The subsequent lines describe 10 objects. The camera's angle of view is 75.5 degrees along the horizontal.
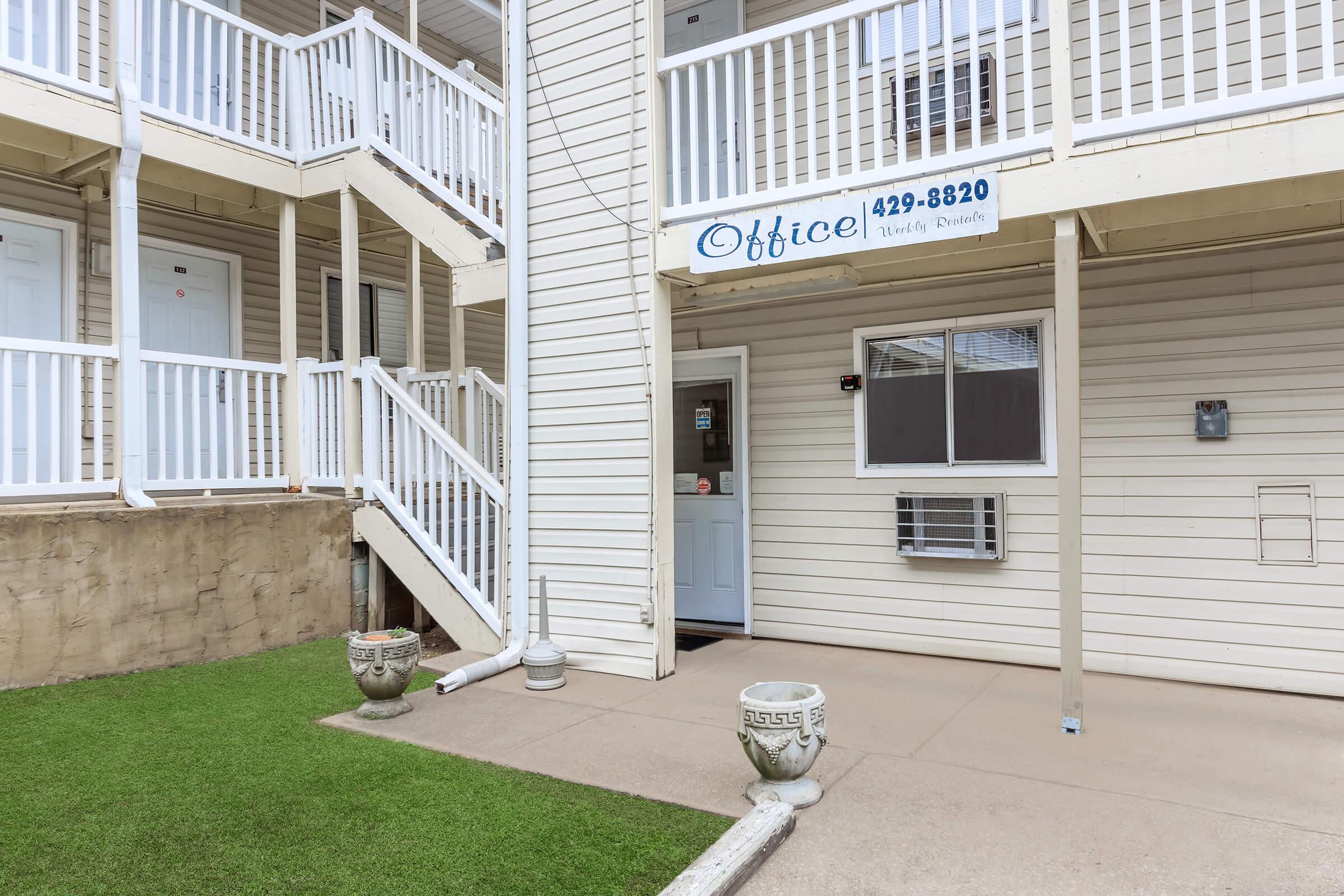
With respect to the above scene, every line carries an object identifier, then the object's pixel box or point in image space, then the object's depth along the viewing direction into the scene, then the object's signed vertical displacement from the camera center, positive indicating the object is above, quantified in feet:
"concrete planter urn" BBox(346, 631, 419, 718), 15.12 -3.67
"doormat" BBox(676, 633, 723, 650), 21.25 -4.70
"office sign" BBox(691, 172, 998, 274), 14.74 +4.13
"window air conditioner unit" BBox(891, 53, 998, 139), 19.97 +8.35
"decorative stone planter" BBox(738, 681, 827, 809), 11.19 -3.74
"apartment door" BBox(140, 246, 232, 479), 24.97 +4.31
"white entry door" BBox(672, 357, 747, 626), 22.65 -0.97
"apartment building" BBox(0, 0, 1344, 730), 15.28 +3.08
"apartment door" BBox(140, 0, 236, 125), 22.20 +11.20
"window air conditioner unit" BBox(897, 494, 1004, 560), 18.93 -1.69
